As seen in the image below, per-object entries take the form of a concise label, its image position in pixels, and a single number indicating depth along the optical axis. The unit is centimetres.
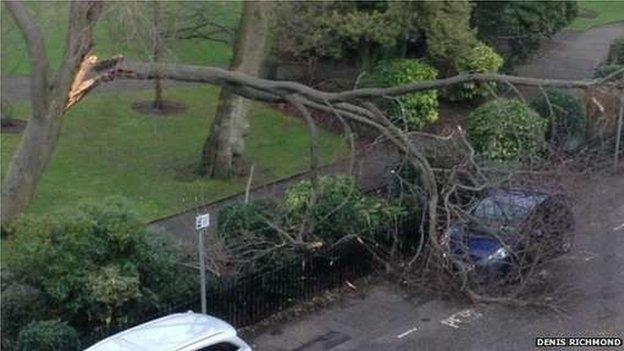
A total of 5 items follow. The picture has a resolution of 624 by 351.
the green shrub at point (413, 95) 2731
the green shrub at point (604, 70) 2723
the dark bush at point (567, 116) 2556
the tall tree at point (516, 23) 3189
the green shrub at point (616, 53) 3001
